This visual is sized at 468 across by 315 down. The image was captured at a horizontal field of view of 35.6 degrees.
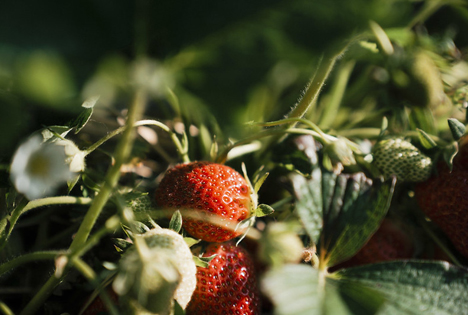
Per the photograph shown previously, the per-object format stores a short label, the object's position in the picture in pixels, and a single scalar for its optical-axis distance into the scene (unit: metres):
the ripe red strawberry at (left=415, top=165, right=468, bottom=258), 0.22
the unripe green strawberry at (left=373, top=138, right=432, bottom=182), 0.22
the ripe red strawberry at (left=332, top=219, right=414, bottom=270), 0.23
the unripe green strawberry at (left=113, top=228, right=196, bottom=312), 0.18
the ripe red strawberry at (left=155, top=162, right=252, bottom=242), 0.21
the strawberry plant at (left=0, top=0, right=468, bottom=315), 0.17
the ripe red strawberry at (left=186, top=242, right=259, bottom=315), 0.21
